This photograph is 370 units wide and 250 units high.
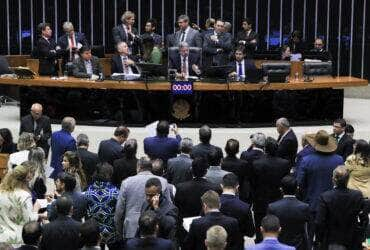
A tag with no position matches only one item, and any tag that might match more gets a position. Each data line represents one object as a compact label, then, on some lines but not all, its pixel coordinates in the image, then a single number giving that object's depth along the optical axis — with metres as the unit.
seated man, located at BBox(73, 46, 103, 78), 19.69
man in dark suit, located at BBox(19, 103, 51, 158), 14.45
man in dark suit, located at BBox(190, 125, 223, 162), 11.71
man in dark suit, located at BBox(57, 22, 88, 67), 21.00
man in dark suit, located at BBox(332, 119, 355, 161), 13.00
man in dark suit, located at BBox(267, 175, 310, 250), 9.63
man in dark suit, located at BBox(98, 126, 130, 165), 12.12
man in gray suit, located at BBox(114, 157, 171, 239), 9.88
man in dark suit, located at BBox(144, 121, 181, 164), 12.30
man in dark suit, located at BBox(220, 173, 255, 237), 9.54
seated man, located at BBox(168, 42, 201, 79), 19.52
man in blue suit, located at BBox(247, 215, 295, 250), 8.24
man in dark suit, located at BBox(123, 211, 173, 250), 8.28
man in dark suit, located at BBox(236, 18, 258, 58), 22.19
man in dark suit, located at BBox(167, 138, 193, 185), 11.23
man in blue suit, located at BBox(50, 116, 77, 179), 12.79
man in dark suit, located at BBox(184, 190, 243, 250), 8.86
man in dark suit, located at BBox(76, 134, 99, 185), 11.64
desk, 19.47
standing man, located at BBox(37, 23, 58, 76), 20.58
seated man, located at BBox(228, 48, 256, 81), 19.36
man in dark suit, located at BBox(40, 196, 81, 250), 8.69
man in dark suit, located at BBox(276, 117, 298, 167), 12.82
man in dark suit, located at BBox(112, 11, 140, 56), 21.38
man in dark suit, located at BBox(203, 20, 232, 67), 20.80
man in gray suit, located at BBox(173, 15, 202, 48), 20.58
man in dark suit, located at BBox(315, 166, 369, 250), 9.86
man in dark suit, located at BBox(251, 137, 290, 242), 11.21
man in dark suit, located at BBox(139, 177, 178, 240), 9.31
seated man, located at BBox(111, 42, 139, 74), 19.67
